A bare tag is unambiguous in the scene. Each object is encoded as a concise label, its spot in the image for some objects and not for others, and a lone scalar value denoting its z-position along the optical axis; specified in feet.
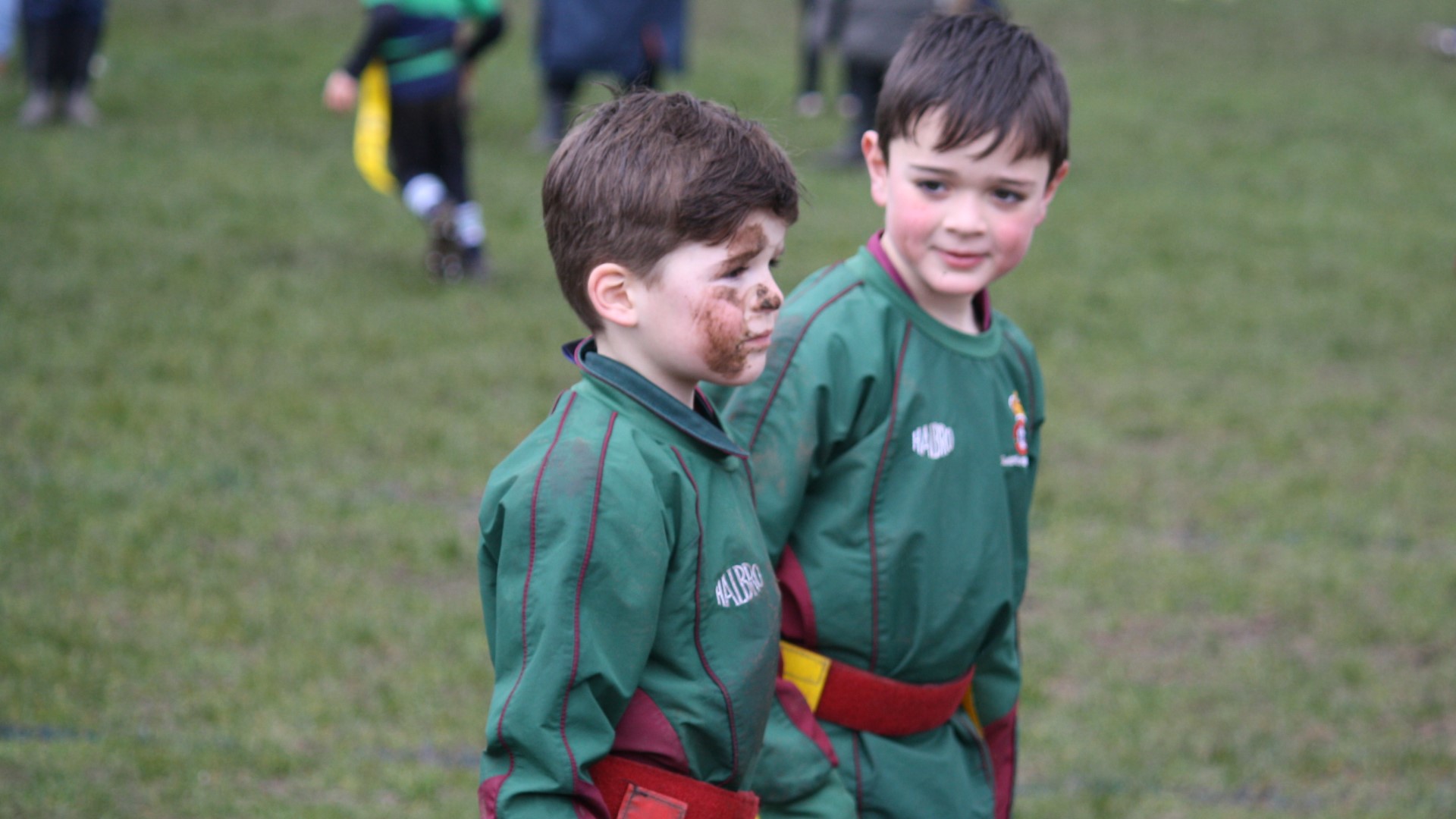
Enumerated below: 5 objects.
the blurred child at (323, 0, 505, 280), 44.68
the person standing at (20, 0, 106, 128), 63.51
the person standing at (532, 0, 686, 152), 64.95
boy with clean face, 13.32
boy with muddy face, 9.93
